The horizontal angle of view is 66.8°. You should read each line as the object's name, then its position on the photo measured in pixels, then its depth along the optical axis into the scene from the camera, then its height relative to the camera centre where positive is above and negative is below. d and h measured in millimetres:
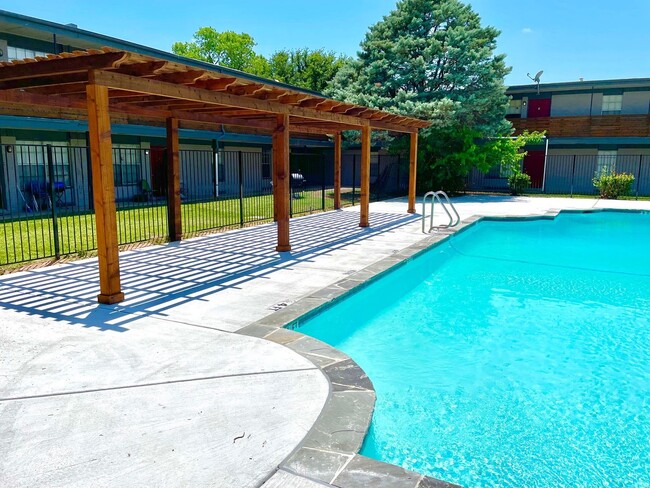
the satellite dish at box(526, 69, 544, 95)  26906 +4888
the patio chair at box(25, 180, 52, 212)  15930 -992
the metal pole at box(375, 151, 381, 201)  24231 -1109
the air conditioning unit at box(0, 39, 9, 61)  16139 +3602
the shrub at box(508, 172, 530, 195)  24031 -723
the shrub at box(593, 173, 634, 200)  22484 -767
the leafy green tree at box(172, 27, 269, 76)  56656 +13182
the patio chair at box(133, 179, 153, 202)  18377 -1090
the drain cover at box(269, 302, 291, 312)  5840 -1683
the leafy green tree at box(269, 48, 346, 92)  45438 +9429
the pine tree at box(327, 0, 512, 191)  21250 +3844
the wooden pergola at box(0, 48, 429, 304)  5621 +991
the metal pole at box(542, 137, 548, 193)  26198 -527
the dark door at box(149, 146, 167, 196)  21122 -397
